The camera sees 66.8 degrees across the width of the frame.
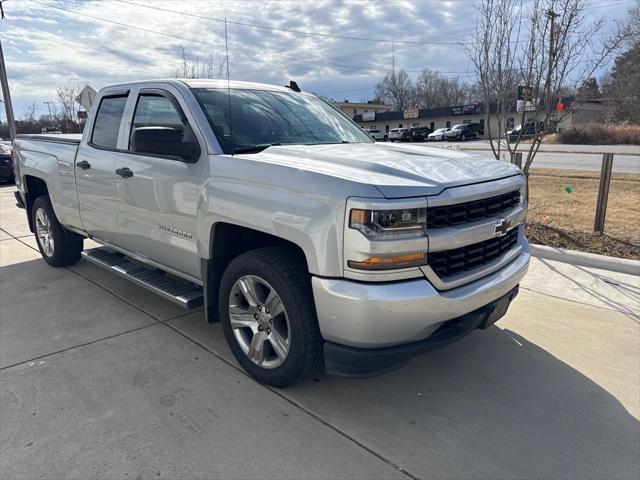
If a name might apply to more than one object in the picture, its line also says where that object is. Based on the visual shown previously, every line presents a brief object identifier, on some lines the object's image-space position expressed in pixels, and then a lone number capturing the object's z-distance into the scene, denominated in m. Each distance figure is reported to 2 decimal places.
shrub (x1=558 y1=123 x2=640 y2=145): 39.12
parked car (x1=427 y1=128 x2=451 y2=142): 52.59
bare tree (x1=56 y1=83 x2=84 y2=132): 39.73
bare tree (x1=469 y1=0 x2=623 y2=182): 6.44
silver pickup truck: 2.46
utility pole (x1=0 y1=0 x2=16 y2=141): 21.06
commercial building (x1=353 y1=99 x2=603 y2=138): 61.84
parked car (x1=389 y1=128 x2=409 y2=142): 52.85
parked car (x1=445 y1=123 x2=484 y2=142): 51.59
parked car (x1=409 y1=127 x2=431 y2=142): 52.62
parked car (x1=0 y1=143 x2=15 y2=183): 15.66
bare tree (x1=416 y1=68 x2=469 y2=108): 88.94
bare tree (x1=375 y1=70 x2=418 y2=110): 96.06
